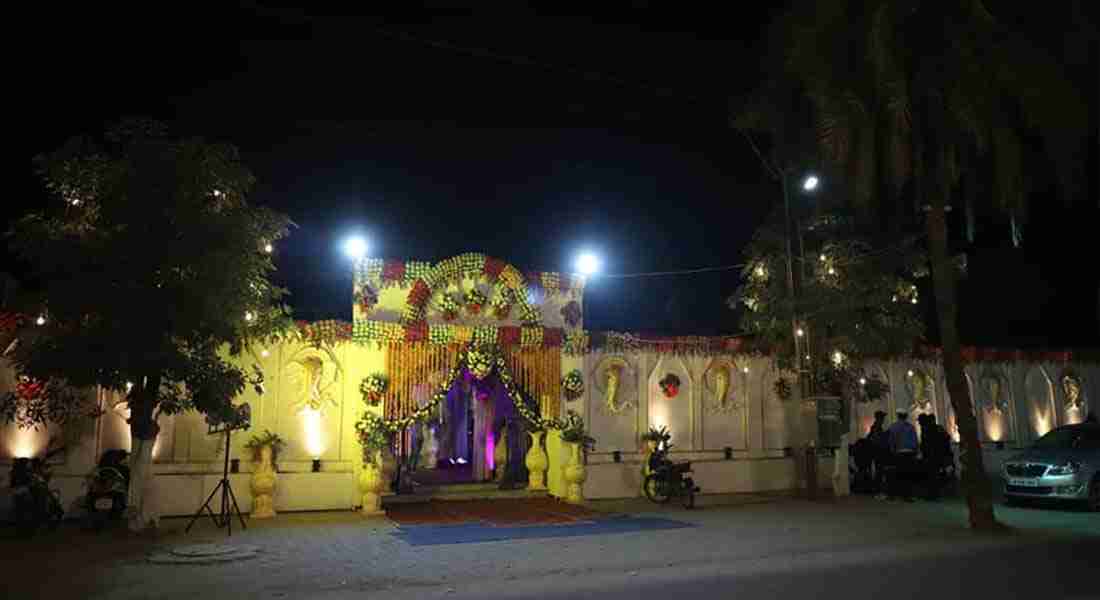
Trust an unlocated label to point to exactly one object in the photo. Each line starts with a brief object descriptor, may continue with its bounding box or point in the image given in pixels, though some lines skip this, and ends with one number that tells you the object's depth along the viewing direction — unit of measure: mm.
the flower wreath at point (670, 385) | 18156
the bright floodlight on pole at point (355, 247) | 15508
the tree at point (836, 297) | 17688
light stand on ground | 12430
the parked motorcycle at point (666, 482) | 16031
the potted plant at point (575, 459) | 16453
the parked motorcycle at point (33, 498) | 11922
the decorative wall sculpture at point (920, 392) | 21172
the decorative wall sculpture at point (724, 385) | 18766
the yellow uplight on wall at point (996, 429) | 22208
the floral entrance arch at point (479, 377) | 14957
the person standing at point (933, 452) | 17062
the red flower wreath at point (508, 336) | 16141
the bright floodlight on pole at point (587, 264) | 17283
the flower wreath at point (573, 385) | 16938
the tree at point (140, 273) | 11422
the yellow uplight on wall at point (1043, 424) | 22984
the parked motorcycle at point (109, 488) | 12797
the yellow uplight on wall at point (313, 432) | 15227
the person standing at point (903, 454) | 17016
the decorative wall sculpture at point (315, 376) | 15227
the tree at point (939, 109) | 12562
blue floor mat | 12070
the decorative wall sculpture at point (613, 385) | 17672
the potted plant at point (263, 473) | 14172
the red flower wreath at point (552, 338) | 16562
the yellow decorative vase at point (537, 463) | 17359
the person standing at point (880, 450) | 17625
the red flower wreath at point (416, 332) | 15532
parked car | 14961
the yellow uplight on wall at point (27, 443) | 13180
